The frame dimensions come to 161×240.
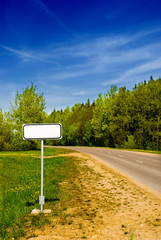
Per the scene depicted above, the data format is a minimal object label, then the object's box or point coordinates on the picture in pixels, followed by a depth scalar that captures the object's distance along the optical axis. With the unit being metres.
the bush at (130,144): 38.34
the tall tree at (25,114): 34.28
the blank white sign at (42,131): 5.68
